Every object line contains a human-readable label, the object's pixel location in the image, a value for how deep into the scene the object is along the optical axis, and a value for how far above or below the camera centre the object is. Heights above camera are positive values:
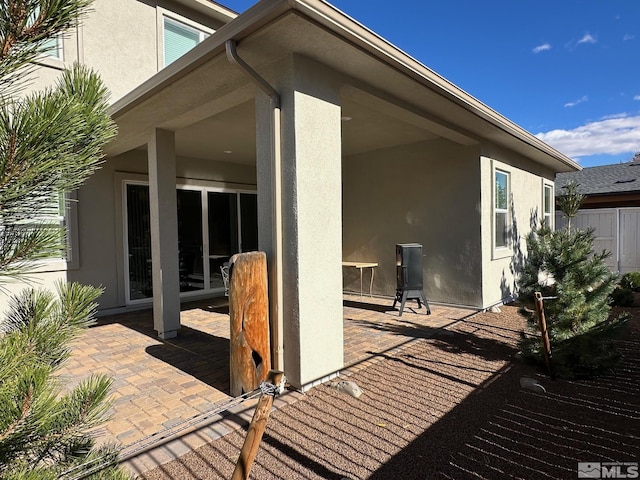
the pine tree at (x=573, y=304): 3.82 -0.85
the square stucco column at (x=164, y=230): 5.15 +0.07
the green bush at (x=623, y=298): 7.57 -1.52
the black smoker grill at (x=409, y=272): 6.27 -0.74
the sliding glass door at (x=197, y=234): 7.30 -0.01
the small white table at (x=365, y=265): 7.66 -0.73
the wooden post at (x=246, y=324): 3.24 -0.83
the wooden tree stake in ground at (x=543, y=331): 3.70 -1.07
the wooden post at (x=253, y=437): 1.36 -0.79
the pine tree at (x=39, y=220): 0.89 +0.05
